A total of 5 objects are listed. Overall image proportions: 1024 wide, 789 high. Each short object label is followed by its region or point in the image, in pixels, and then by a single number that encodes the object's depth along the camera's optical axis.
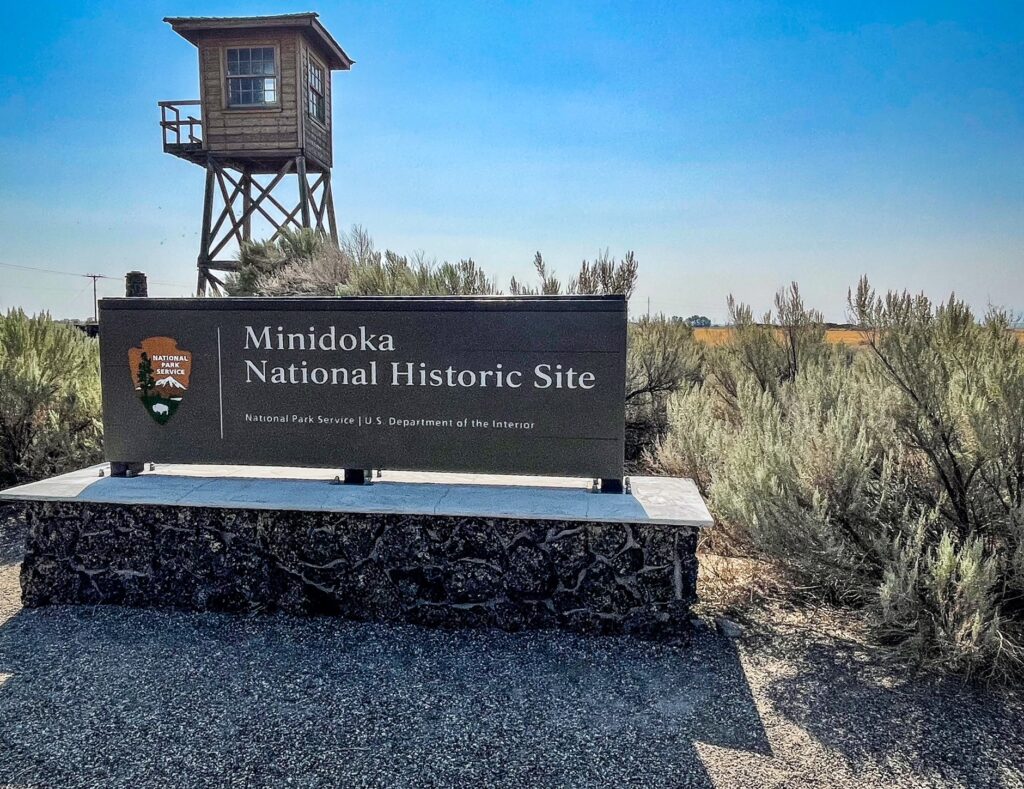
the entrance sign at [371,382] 4.13
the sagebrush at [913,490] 3.35
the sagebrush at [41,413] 6.74
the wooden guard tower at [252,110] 13.84
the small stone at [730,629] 3.80
